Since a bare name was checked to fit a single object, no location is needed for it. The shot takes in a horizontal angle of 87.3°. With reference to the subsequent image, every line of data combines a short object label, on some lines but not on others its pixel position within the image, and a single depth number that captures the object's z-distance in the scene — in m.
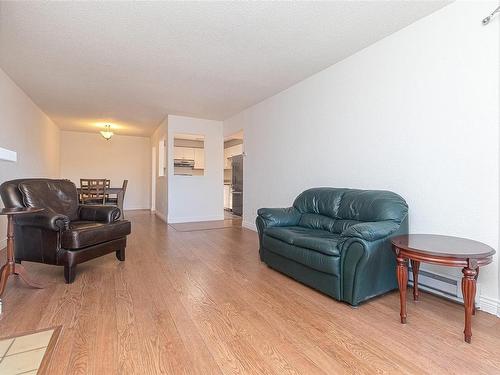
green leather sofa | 2.06
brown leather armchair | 2.48
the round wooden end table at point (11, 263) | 2.10
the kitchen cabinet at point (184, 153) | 8.09
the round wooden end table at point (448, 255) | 1.59
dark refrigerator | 7.56
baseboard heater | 2.14
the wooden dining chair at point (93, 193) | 5.30
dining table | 5.92
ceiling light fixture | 6.81
